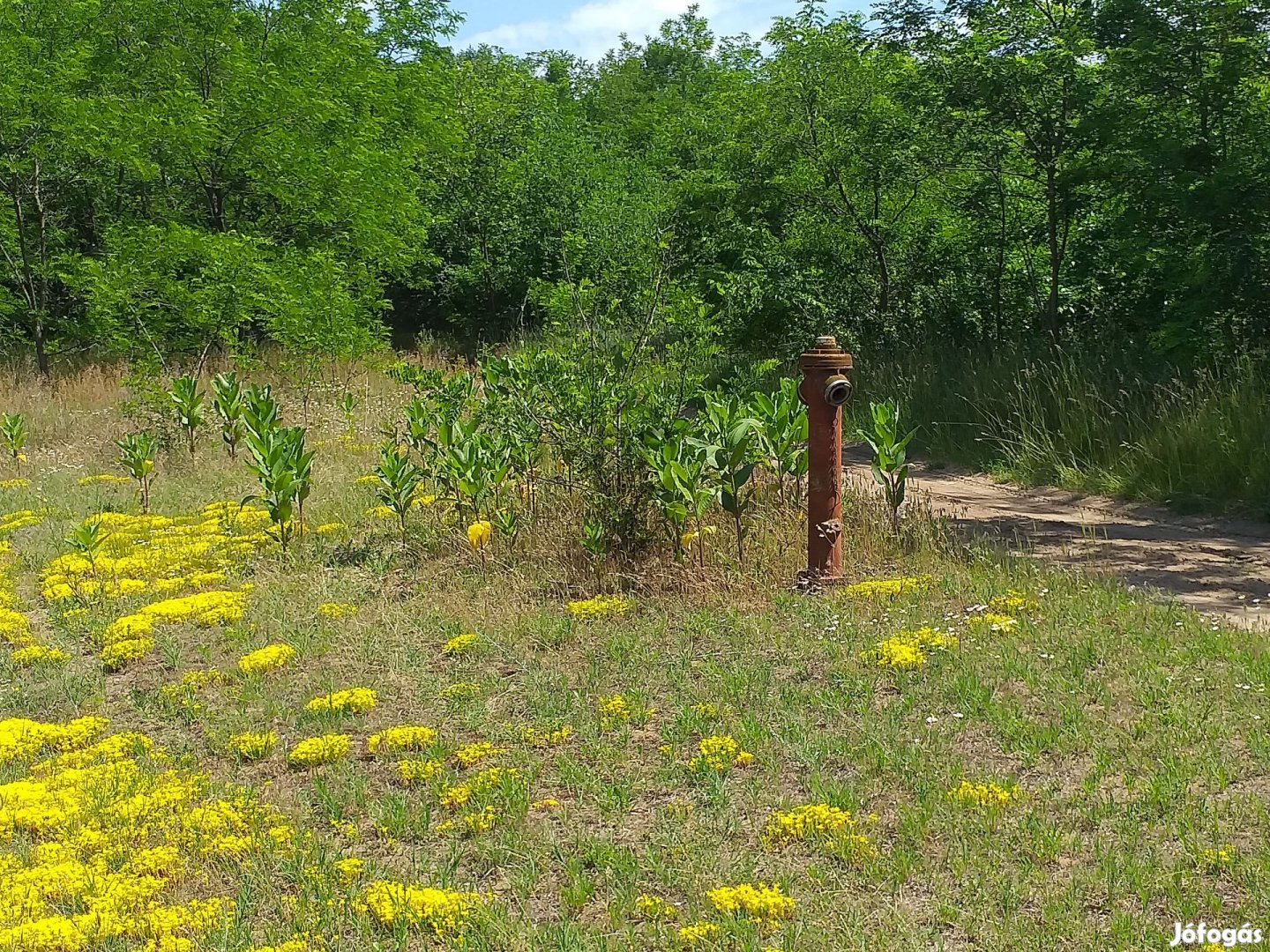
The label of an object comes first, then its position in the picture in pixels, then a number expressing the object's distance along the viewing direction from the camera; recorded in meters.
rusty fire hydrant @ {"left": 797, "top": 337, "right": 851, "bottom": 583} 6.12
